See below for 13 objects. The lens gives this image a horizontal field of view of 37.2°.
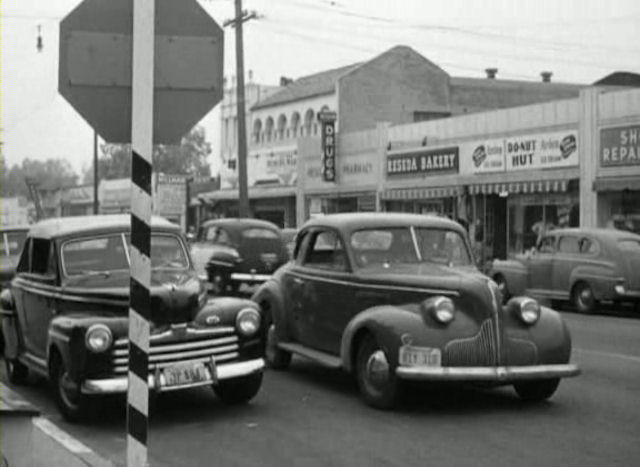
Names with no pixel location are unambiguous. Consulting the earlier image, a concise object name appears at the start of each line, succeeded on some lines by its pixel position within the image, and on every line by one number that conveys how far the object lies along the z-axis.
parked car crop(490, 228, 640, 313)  18.05
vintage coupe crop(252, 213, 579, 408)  8.00
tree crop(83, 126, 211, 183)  116.64
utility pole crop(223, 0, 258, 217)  30.09
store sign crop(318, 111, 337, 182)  37.66
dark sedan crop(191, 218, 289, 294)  19.86
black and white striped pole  5.05
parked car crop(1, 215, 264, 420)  7.55
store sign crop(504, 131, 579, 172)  26.41
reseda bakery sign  31.38
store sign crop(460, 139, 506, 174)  29.03
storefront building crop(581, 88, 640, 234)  24.27
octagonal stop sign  5.14
